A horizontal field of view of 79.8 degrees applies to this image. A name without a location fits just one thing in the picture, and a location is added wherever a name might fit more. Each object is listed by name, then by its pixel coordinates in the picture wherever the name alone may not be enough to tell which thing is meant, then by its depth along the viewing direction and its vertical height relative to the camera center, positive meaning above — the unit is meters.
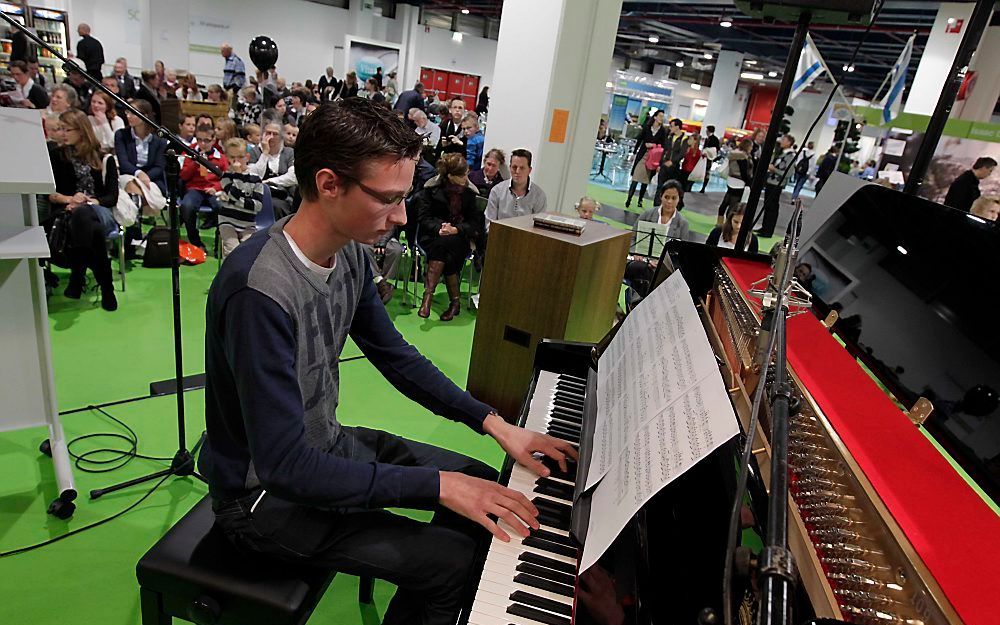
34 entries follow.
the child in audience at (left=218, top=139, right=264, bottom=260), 5.13 -1.11
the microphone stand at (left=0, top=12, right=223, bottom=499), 2.09 -0.68
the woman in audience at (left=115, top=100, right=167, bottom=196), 5.98 -0.94
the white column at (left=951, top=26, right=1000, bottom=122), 8.50 +1.46
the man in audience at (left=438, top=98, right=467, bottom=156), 9.87 -0.32
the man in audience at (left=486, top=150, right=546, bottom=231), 5.52 -0.74
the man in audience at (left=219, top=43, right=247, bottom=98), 13.25 -0.09
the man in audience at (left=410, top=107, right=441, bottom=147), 9.18 -0.30
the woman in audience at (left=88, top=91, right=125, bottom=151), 7.00 -0.77
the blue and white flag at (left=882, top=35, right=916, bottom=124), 4.53 +0.65
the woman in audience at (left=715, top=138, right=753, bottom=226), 9.57 -0.40
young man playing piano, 1.37 -0.76
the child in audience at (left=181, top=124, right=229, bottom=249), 5.84 -1.18
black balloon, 10.71 +0.37
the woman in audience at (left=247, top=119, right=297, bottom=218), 5.98 -0.78
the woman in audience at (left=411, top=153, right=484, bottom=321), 5.46 -1.05
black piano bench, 1.50 -1.23
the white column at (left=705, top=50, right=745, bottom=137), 21.34 +2.13
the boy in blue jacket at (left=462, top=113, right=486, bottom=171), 8.49 -0.58
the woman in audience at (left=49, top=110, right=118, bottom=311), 4.53 -1.12
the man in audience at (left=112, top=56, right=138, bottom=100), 9.62 -0.46
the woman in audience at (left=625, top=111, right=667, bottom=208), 12.16 -0.18
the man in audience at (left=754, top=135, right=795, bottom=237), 10.20 -0.37
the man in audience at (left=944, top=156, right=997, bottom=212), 7.27 +0.06
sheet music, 1.14 -0.57
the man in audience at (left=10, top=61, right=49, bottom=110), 8.28 -0.69
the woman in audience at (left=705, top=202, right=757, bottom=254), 5.94 -0.80
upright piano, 1.03 -0.58
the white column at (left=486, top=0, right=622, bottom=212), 6.05 +0.40
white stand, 2.29 -1.05
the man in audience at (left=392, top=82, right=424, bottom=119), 10.03 -0.07
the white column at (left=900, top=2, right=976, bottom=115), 9.28 +1.86
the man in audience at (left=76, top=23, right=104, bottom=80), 10.45 -0.09
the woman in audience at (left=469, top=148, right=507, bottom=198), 6.30 -0.58
